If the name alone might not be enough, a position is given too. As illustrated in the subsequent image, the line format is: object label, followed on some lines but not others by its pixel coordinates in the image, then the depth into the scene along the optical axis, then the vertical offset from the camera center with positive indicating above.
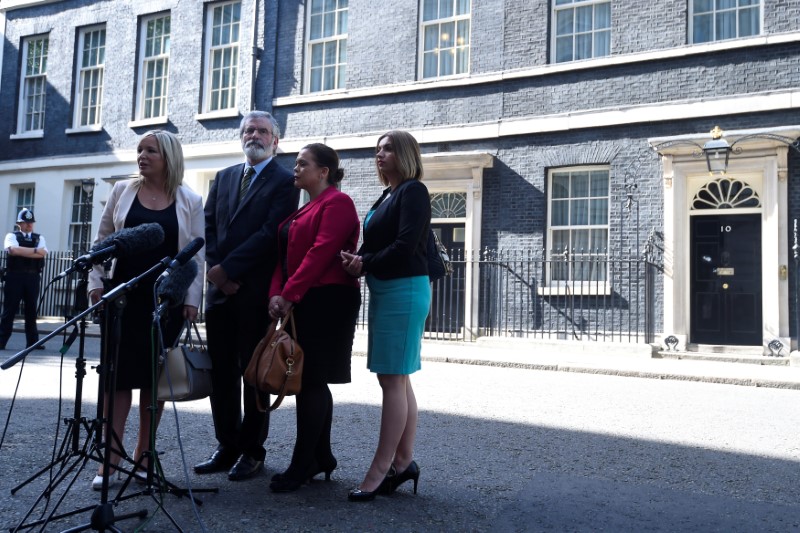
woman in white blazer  3.65 +0.31
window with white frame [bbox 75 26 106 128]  19.89 +5.91
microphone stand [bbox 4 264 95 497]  3.03 -0.39
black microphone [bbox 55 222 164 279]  2.95 +0.25
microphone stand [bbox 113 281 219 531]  2.98 -0.59
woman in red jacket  3.67 +0.02
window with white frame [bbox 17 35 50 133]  20.78 +5.94
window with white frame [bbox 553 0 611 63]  13.96 +5.33
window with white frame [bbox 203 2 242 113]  17.91 +5.93
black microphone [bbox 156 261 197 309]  3.15 +0.07
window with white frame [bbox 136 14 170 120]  18.92 +5.96
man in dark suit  4.00 +0.13
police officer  10.69 +0.46
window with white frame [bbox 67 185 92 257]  18.42 +2.00
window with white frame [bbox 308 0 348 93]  16.56 +5.80
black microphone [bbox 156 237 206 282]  3.11 +0.21
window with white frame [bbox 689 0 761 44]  12.77 +5.13
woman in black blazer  3.66 +0.06
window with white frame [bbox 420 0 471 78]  15.32 +5.58
